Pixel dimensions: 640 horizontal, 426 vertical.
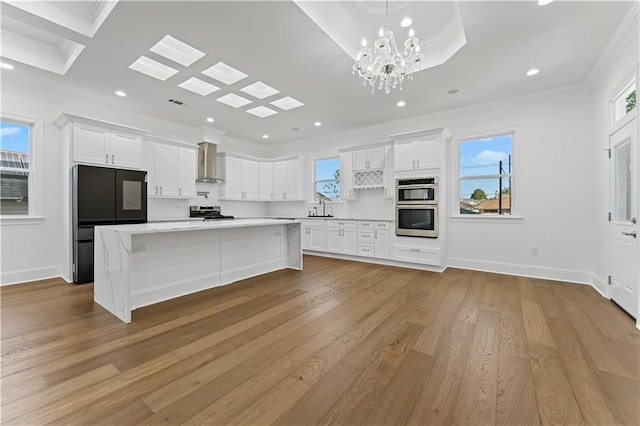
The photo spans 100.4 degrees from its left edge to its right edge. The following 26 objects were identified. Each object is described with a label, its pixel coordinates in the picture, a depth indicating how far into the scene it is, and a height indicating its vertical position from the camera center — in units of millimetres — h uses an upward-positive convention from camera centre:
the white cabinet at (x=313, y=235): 6348 -565
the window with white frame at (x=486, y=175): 4746 +680
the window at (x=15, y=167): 3984 +655
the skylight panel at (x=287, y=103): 4820 +2013
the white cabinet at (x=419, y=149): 4793 +1180
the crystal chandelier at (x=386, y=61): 2691 +1629
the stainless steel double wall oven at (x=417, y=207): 4828 +96
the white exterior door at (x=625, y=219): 2734 -66
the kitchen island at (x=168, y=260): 2697 -613
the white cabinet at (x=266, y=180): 7508 +885
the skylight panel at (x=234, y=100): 4732 +2021
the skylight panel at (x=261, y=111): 5238 +2009
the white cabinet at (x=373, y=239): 5391 -556
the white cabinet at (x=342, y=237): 5803 -559
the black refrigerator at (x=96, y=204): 3977 +111
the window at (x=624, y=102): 2938 +1315
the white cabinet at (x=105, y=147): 4191 +1073
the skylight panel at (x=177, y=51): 3244 +2024
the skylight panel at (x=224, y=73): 3791 +2034
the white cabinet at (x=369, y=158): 5742 +1180
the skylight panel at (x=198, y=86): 4184 +2005
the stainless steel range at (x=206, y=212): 6152 -20
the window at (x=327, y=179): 6867 +854
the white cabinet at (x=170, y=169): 5258 +873
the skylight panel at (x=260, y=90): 4340 +2033
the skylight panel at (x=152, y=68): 3627 +2002
